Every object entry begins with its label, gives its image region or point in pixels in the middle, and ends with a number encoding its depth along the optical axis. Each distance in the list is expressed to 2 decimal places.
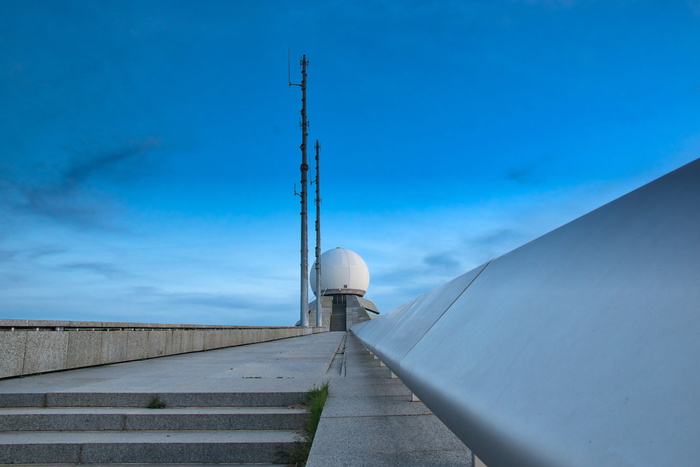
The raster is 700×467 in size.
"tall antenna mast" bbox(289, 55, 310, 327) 27.95
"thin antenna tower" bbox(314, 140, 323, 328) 38.16
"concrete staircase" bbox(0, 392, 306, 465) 3.95
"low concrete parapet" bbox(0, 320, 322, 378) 6.96
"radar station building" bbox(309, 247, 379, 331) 59.53
